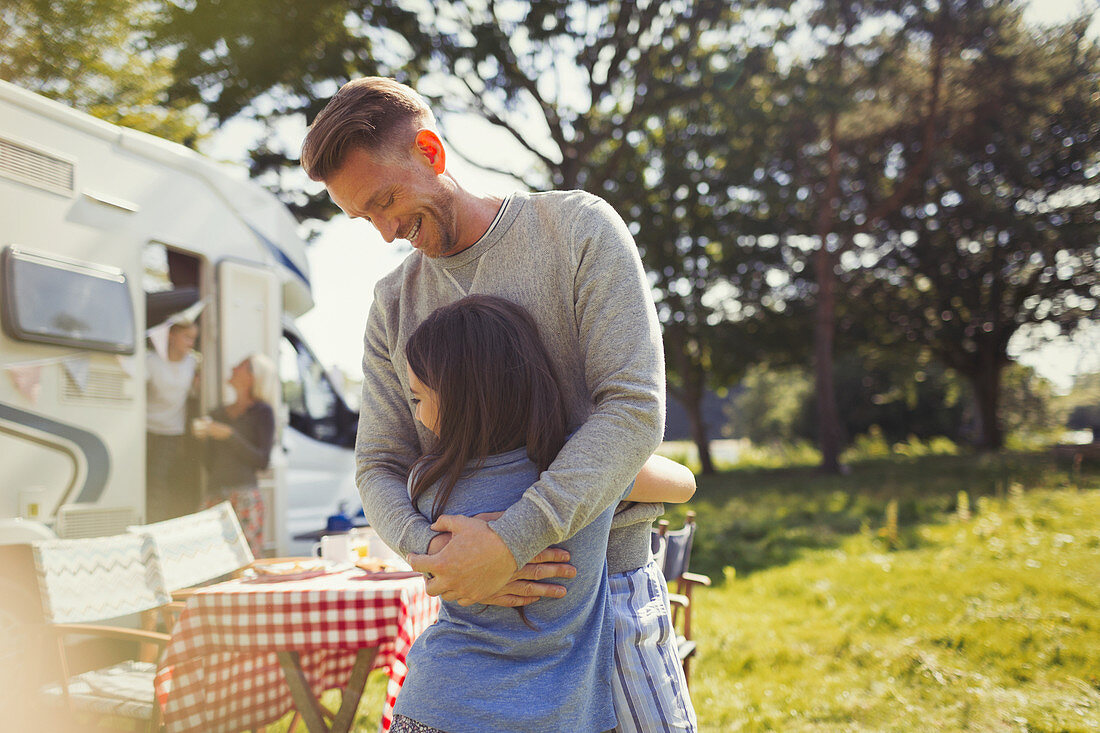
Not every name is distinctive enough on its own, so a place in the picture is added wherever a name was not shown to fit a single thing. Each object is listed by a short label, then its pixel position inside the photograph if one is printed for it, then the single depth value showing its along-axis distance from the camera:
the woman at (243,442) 5.44
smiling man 1.23
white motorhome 3.80
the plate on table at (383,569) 2.82
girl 1.24
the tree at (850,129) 12.62
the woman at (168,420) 5.21
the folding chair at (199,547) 3.58
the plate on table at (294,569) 2.97
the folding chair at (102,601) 3.00
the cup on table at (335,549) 3.39
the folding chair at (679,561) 3.25
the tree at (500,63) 10.15
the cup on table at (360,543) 3.36
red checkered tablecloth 2.53
